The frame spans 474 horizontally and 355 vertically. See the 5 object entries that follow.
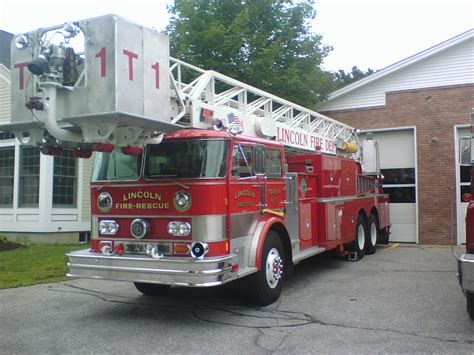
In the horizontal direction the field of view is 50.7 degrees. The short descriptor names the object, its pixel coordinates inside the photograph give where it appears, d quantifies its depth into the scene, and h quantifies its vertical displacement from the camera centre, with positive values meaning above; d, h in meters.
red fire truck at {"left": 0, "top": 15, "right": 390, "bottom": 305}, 5.25 +0.38
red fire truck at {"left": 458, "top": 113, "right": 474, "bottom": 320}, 5.15 -0.71
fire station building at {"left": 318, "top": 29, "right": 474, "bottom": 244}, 14.60 +1.79
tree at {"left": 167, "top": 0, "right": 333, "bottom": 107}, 13.36 +4.02
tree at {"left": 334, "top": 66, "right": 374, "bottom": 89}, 52.90 +12.31
